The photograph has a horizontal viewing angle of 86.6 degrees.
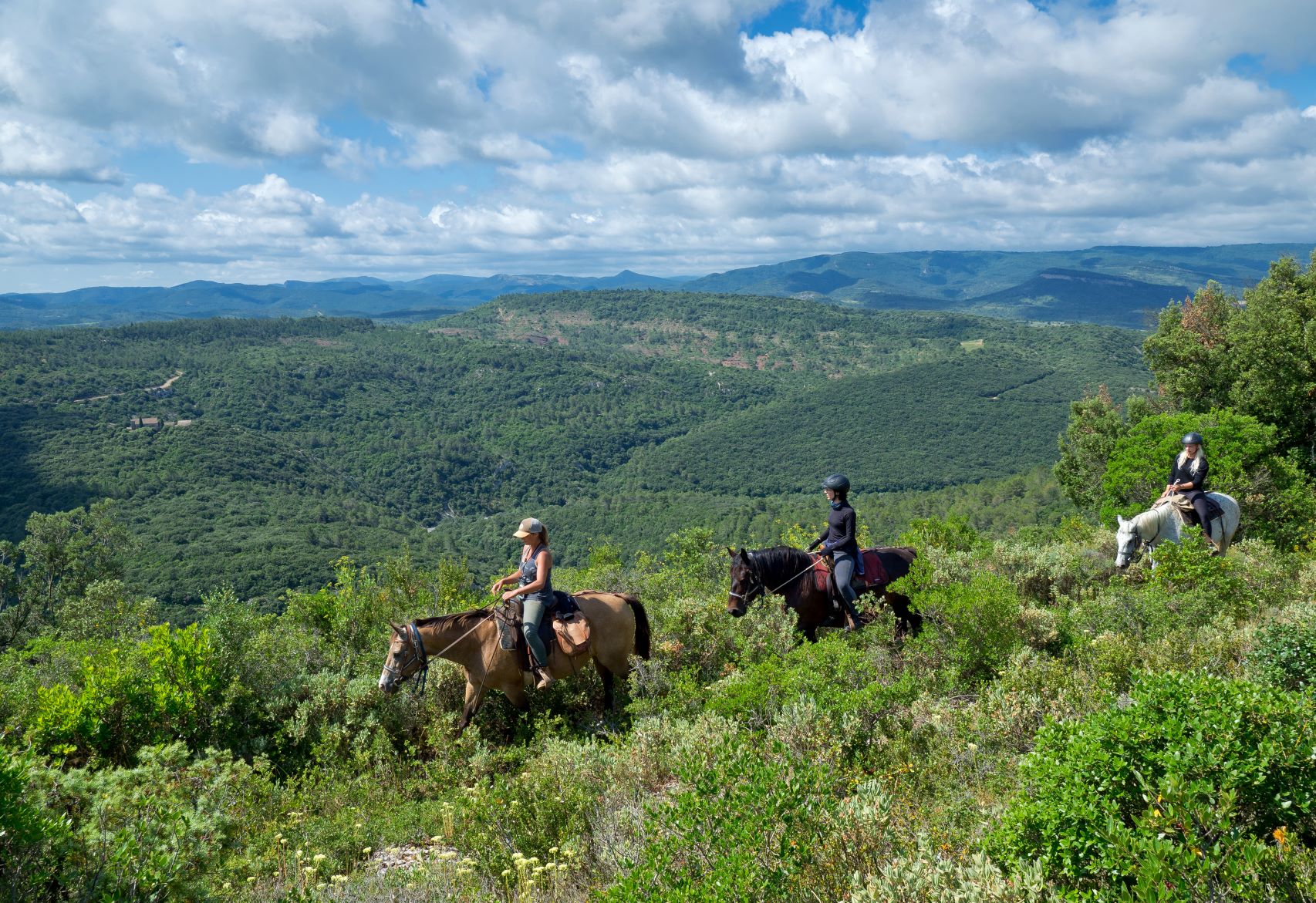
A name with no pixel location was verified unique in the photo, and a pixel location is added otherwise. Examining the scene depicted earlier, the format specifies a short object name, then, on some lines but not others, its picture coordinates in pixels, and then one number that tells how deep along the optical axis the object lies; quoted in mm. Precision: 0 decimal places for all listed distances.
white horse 12031
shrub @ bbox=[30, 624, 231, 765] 7258
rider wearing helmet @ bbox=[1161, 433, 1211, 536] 12227
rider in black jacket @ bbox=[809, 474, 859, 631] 9633
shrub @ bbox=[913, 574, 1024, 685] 7863
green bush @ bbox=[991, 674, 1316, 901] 3104
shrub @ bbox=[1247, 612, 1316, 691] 5121
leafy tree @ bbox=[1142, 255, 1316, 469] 17891
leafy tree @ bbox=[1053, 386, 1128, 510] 24641
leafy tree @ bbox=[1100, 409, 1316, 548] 14438
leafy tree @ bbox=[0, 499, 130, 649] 34969
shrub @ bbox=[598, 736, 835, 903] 3615
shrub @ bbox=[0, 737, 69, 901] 3713
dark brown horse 9984
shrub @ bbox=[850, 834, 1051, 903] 3357
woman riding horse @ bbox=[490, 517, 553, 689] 8234
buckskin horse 8266
